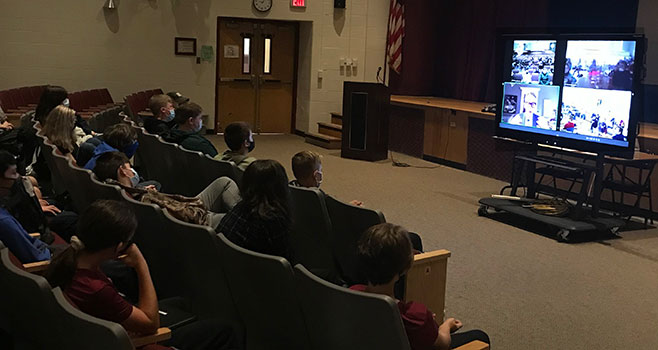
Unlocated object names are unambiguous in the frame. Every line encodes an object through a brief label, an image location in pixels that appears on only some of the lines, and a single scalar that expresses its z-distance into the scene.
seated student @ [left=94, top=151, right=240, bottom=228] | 4.07
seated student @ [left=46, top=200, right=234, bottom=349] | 2.31
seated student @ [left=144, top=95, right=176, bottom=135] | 6.78
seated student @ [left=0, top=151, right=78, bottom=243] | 3.55
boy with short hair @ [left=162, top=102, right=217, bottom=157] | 5.80
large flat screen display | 6.01
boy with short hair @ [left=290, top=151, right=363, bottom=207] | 4.14
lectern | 10.26
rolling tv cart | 6.16
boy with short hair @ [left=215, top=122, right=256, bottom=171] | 5.00
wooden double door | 12.22
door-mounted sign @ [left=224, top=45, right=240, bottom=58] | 12.17
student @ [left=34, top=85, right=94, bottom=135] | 6.31
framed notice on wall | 11.71
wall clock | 11.91
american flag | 12.30
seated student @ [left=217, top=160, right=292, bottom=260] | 3.13
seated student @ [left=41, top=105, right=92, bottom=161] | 5.16
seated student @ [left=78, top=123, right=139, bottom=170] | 4.86
